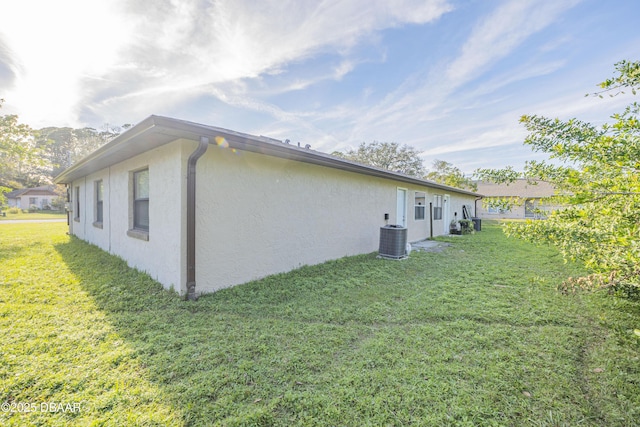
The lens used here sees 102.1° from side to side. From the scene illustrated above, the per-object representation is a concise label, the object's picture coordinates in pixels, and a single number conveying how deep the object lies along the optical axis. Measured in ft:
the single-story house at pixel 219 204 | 12.58
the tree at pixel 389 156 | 101.96
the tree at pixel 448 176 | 83.35
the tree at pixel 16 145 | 30.89
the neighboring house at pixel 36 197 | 111.04
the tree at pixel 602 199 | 6.28
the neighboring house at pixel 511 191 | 90.00
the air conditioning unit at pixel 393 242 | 22.36
